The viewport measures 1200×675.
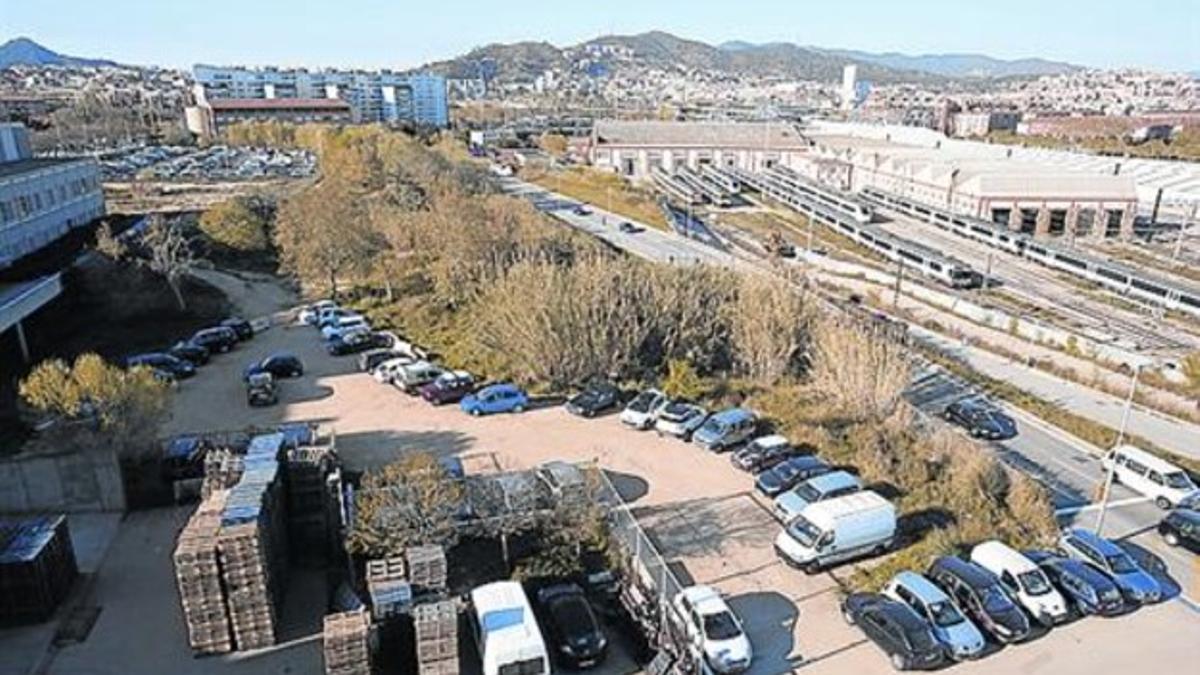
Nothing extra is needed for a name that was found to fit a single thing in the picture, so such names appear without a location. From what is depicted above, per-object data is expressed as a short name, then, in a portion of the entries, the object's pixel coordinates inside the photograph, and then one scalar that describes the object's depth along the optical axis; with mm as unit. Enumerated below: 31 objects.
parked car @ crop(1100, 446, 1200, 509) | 21984
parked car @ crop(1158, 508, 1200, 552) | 19891
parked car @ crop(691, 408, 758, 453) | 24266
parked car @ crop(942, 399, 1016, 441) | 26609
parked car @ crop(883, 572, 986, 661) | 15875
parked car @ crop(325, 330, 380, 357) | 33375
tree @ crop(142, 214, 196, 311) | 38969
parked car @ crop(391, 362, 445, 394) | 28875
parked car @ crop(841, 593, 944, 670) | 15469
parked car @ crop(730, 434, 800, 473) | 22969
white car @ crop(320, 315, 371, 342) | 34656
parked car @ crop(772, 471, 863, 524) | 20312
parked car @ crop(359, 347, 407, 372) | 31375
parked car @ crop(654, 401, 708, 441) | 25062
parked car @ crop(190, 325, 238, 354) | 33500
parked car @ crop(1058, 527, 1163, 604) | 17703
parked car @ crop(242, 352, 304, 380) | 30688
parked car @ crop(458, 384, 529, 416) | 26984
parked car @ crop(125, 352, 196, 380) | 30391
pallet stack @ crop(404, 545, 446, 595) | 16266
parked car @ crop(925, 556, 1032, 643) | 16406
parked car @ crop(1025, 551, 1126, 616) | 17172
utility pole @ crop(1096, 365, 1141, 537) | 20317
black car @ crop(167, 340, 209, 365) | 31953
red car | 27984
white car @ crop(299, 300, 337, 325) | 38156
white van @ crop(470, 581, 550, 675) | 14797
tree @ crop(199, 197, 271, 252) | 50062
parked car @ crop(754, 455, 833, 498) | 21594
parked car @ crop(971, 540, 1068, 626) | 17000
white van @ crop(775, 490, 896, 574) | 18484
